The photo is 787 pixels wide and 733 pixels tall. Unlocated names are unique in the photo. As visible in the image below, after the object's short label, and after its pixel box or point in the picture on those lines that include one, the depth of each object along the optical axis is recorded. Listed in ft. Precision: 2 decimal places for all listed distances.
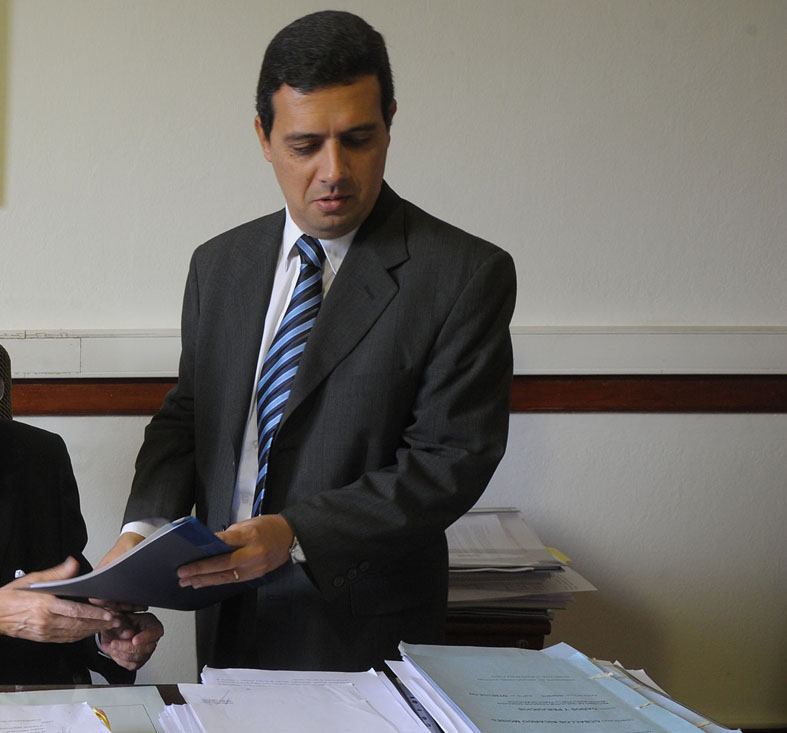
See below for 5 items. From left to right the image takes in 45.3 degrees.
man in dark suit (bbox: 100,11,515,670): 4.51
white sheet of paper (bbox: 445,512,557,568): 6.98
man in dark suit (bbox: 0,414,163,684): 4.21
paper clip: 3.32
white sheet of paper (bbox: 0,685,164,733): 3.43
